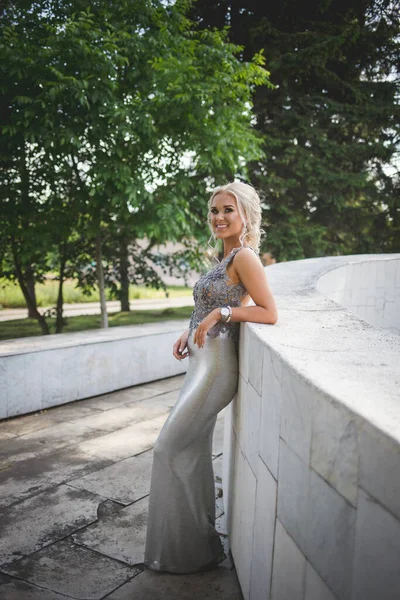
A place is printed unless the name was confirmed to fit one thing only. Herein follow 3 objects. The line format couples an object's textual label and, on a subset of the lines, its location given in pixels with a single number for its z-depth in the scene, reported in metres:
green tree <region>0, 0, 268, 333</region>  6.42
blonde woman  2.68
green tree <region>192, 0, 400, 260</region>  11.68
